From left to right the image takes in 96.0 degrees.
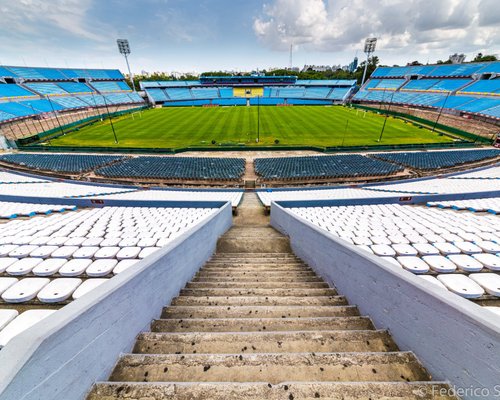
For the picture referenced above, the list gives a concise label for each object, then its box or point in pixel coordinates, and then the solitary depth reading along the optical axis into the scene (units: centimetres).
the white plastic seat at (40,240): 528
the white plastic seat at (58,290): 343
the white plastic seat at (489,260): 417
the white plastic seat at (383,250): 484
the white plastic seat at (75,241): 524
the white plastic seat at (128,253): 470
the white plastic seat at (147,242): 526
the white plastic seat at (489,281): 354
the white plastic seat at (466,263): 413
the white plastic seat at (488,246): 477
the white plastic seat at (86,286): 358
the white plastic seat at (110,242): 526
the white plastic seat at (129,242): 524
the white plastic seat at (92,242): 524
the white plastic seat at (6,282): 366
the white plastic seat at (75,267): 408
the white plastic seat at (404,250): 484
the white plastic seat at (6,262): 425
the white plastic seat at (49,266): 408
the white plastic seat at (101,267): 414
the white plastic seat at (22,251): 467
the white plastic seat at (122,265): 426
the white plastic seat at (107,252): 470
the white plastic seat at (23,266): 408
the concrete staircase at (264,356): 216
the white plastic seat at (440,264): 416
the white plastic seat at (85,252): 467
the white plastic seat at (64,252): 465
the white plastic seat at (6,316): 288
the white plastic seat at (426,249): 480
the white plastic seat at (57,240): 523
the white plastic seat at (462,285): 346
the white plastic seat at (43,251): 466
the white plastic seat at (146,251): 478
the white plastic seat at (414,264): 417
